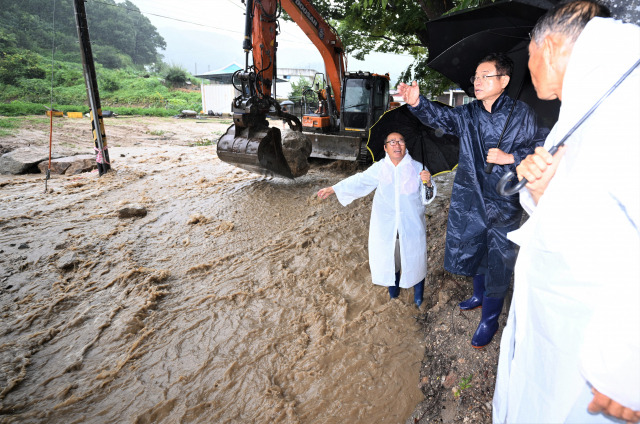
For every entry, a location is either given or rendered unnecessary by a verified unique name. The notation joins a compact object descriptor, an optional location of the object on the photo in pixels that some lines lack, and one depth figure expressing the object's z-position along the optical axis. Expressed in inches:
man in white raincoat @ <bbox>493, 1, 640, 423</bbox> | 34.0
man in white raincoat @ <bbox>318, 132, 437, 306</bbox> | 113.3
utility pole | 264.8
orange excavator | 220.2
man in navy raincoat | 83.9
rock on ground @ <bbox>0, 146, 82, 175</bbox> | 306.2
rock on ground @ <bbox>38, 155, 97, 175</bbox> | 312.1
